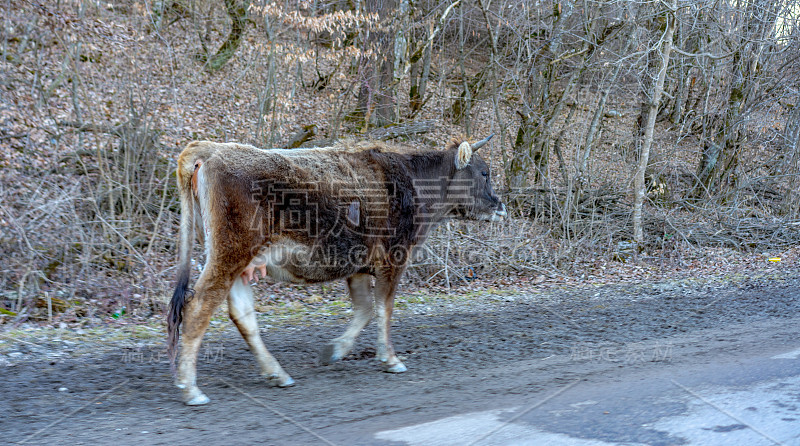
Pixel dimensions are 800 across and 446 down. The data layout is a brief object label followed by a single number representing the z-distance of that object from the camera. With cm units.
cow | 560
